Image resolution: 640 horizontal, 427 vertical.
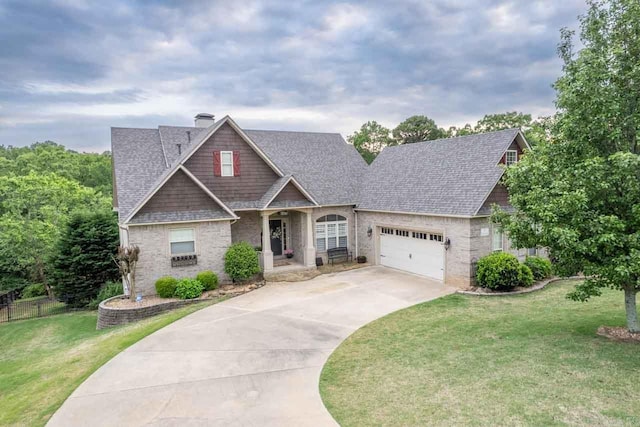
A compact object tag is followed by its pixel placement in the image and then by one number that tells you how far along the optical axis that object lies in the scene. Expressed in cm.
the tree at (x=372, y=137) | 4604
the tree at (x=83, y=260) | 1909
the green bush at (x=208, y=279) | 1598
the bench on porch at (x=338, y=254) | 2058
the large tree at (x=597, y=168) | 764
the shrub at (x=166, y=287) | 1536
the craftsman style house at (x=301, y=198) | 1571
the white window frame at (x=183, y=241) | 1611
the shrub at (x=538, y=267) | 1575
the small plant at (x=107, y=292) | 1753
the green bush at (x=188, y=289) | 1521
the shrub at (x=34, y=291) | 2792
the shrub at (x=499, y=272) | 1424
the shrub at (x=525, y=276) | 1455
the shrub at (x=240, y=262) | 1664
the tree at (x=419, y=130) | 4569
